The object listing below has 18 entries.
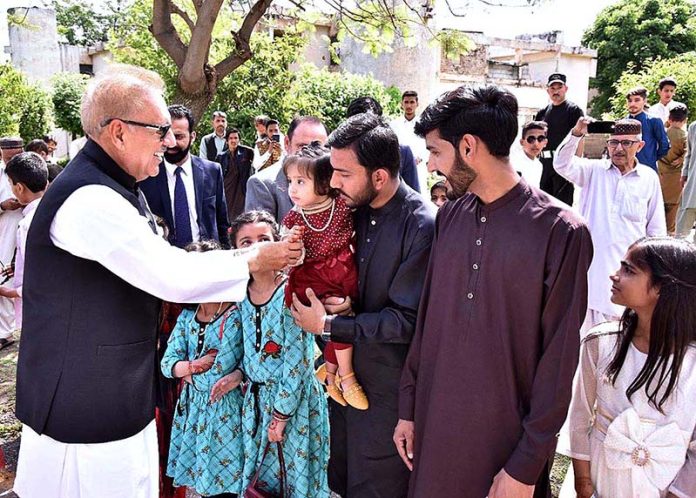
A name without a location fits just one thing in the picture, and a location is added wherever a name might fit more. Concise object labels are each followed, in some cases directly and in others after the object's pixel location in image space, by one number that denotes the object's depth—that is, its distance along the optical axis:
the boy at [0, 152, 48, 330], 5.05
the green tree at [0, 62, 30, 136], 14.27
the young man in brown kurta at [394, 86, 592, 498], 1.95
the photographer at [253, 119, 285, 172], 8.43
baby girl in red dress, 2.52
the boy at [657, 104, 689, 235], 9.49
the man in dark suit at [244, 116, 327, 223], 3.94
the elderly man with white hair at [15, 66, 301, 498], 2.10
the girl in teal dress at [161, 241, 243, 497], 3.00
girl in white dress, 2.23
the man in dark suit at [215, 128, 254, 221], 9.02
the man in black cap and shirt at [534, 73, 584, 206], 7.61
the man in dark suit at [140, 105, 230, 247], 4.15
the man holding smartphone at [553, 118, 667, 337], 4.75
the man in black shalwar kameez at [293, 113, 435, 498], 2.40
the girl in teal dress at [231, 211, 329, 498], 2.90
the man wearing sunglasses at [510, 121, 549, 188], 6.90
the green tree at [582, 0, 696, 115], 34.12
